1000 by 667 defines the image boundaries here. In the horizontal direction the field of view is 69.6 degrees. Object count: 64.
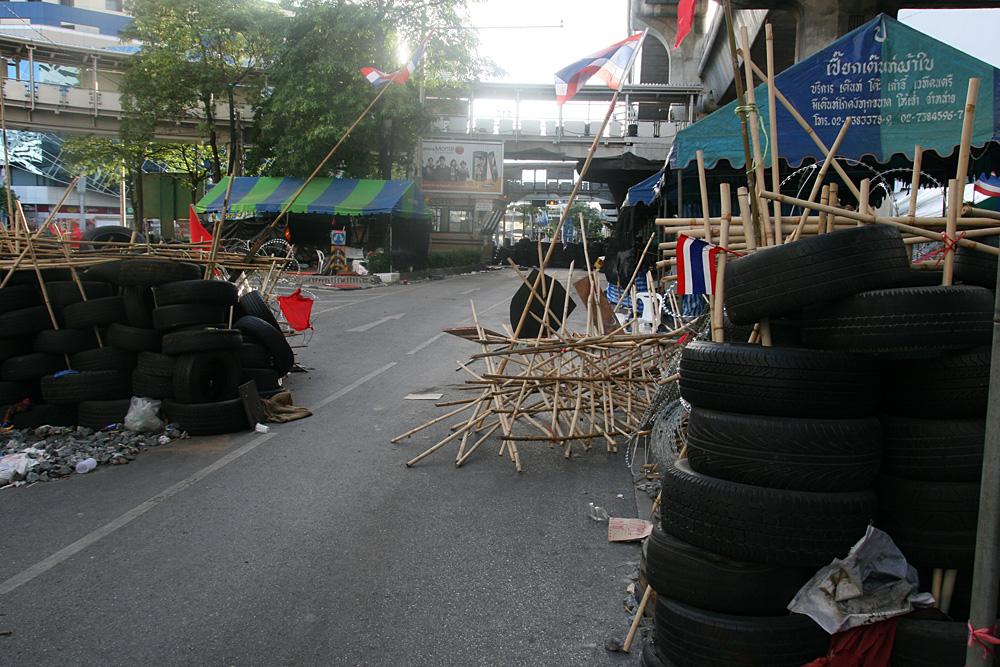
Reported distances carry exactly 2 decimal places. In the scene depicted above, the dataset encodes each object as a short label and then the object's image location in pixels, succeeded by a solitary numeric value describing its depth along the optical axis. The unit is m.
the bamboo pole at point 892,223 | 2.94
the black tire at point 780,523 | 2.67
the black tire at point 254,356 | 8.31
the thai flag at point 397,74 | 11.26
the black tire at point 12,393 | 7.03
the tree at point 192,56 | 31.45
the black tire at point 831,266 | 2.76
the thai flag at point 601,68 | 7.08
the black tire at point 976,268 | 3.03
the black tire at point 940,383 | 2.68
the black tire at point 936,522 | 2.67
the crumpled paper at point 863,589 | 2.60
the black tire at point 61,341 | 7.23
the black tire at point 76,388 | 7.04
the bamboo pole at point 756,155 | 3.22
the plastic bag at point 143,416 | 6.92
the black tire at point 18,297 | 7.22
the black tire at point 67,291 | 7.45
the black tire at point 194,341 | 7.04
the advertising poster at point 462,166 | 36.56
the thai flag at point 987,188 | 8.27
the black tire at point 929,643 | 2.54
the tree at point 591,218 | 69.32
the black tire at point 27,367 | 7.07
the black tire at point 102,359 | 7.18
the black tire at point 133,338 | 7.17
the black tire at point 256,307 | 9.09
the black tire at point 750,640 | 2.67
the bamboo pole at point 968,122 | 2.82
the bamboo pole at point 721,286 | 3.35
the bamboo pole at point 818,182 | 3.40
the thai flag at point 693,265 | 4.25
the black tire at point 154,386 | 7.13
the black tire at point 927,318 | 2.62
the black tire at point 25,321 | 7.15
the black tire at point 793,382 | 2.78
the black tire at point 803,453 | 2.73
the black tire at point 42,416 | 7.02
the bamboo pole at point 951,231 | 2.94
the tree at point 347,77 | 29.20
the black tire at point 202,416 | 7.00
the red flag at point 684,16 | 5.18
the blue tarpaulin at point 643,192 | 15.04
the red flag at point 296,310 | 11.27
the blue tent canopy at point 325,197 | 29.14
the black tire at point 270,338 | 8.65
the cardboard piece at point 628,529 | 4.66
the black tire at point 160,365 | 7.10
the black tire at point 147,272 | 7.21
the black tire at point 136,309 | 7.26
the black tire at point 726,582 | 2.73
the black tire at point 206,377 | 7.01
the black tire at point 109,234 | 12.63
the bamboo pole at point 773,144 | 3.26
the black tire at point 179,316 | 7.14
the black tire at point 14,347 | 7.15
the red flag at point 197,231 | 9.33
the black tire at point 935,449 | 2.70
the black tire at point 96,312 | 7.26
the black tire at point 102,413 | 7.02
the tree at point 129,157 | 35.59
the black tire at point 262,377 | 8.12
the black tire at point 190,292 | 7.23
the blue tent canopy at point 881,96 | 8.69
